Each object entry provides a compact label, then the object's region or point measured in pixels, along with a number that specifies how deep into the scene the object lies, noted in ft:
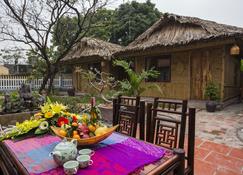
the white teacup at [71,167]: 3.88
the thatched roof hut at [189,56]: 22.11
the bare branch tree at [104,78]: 36.91
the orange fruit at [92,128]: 5.56
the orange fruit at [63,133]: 5.37
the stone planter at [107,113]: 17.69
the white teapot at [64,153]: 4.24
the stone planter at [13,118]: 12.19
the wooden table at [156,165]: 4.24
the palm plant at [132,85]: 20.08
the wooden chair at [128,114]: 7.50
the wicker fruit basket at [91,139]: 5.12
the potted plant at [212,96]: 21.59
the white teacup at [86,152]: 4.74
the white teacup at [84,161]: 4.20
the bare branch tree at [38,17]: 29.07
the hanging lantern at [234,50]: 20.44
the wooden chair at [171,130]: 6.16
